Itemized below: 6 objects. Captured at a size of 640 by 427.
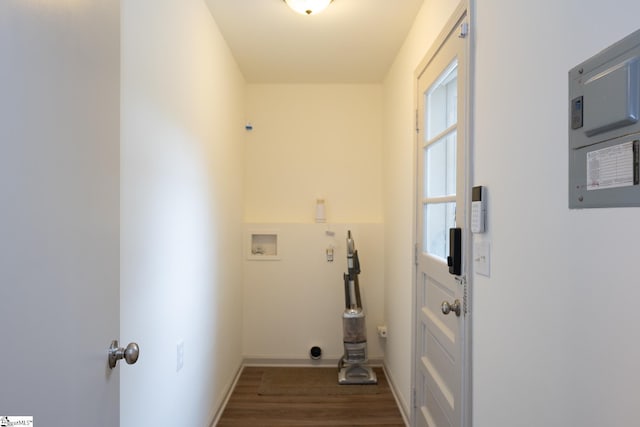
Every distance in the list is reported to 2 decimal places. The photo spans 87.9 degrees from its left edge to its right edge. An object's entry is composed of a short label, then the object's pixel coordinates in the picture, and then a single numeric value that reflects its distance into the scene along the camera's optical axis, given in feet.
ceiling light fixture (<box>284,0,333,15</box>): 6.23
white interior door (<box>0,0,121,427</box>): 1.79
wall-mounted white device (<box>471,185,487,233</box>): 3.90
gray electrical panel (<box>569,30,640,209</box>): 2.02
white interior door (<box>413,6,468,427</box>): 4.51
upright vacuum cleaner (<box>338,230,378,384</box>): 9.20
